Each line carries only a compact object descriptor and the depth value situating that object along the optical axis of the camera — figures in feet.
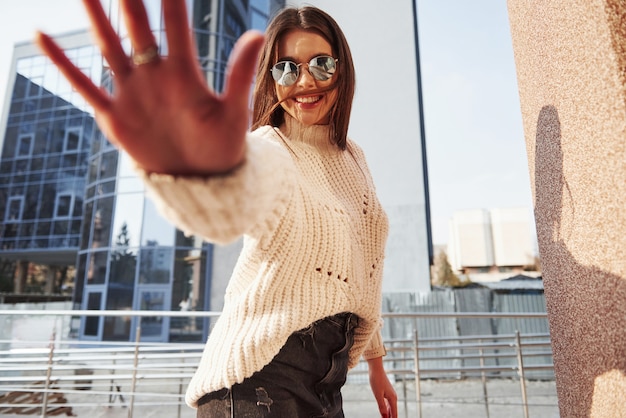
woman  1.18
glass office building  29.01
